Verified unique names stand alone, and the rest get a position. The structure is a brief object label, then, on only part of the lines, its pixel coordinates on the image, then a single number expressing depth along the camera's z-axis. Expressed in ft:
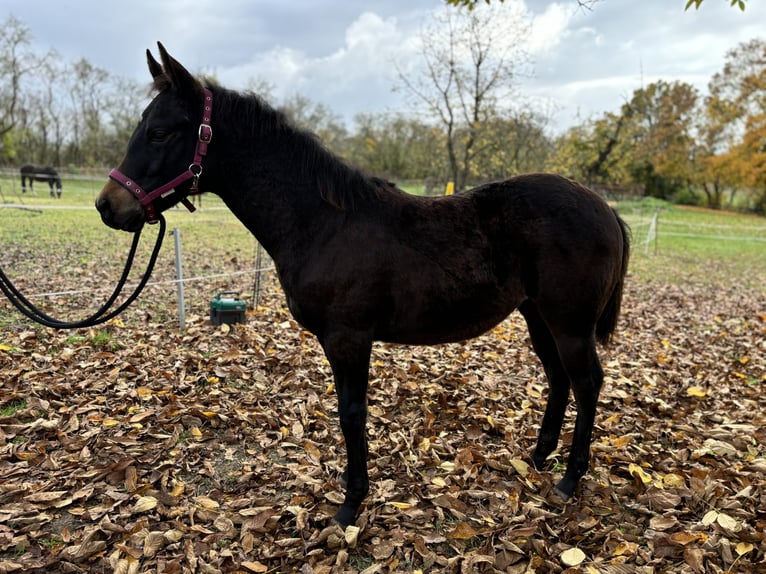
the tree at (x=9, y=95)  97.86
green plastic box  17.47
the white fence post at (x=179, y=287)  16.87
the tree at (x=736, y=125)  108.58
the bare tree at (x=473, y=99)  45.78
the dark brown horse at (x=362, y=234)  7.36
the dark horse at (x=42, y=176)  64.57
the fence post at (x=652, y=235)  45.50
